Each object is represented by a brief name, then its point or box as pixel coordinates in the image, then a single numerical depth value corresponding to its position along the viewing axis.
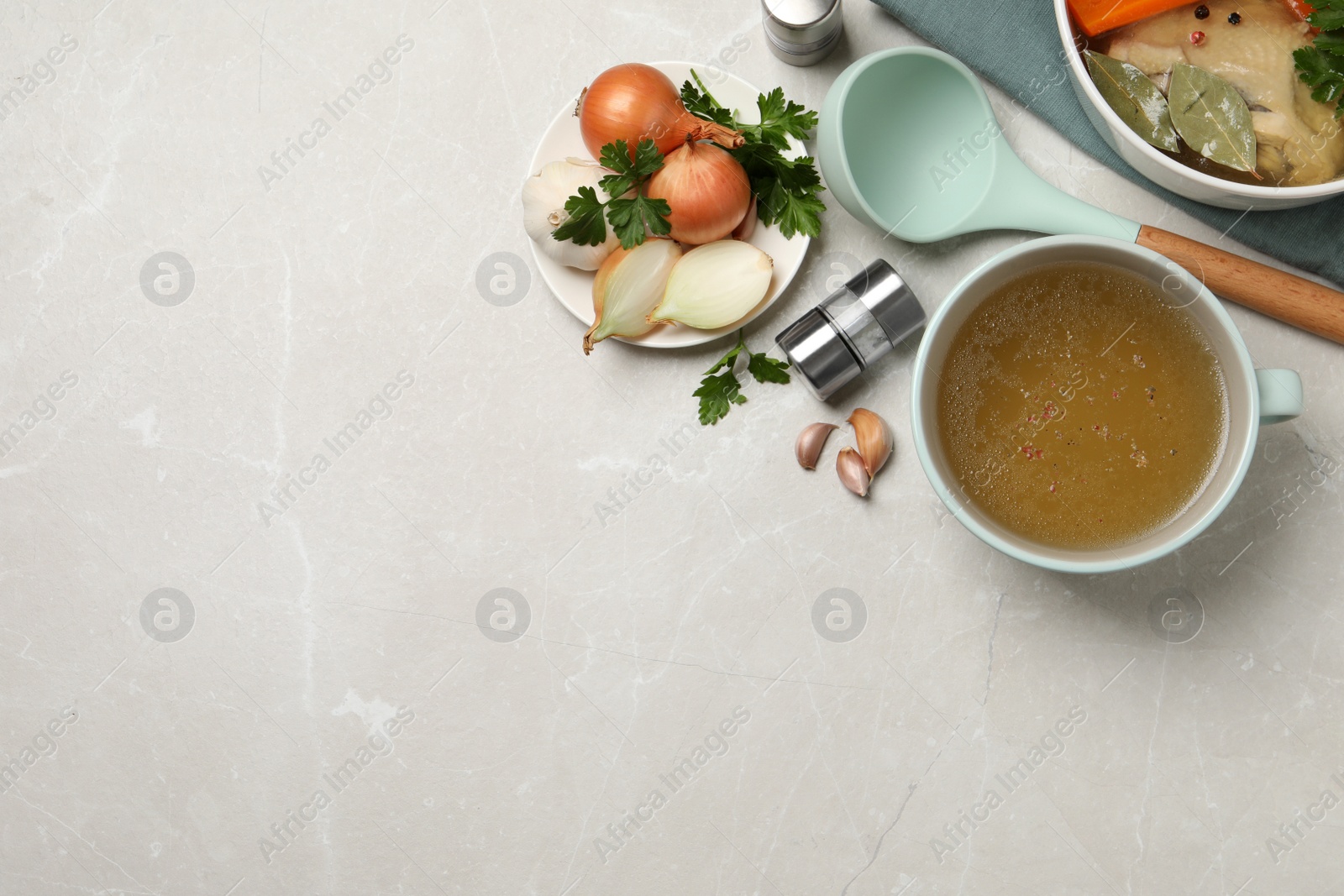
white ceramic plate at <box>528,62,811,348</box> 0.88
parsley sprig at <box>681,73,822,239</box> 0.86
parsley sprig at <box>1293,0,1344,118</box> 0.80
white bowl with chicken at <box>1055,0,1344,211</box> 0.82
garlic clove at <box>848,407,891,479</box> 0.88
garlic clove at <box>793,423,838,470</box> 0.89
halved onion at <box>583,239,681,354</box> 0.87
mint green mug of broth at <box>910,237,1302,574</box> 0.80
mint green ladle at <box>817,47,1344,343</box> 0.86
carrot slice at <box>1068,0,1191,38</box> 0.82
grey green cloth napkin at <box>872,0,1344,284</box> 0.87
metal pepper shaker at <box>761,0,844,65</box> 0.87
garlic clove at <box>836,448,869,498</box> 0.89
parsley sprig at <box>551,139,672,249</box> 0.85
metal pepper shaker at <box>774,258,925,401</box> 0.87
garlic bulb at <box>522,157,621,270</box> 0.87
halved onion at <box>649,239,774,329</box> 0.87
